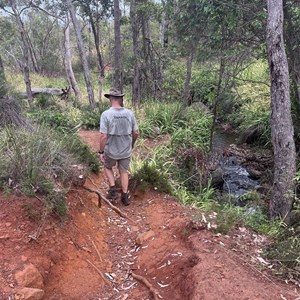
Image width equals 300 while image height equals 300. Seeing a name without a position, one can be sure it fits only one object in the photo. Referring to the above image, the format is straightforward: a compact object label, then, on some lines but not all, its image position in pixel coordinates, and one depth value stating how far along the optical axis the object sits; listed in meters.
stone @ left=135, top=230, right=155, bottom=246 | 4.52
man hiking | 5.38
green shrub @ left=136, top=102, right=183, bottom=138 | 10.78
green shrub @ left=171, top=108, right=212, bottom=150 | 10.09
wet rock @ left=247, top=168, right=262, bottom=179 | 9.95
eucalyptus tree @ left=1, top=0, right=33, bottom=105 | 13.73
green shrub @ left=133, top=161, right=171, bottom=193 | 6.08
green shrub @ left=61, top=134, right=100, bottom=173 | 6.19
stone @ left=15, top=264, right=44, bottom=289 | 3.18
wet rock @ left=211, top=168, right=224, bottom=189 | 8.94
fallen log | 16.94
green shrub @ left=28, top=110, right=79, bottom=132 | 10.18
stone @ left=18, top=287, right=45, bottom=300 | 3.04
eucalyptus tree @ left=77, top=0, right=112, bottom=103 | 22.27
